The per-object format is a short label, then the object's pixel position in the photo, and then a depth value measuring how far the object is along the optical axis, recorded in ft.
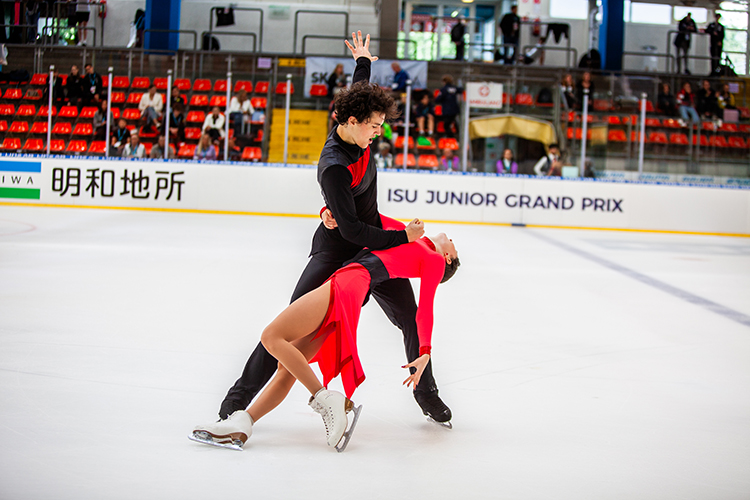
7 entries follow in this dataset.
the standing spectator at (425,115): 40.50
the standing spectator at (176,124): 41.34
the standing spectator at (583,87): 41.16
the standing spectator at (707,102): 41.86
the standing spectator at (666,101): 41.37
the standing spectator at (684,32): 58.49
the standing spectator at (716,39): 59.41
